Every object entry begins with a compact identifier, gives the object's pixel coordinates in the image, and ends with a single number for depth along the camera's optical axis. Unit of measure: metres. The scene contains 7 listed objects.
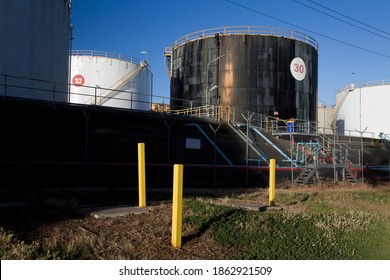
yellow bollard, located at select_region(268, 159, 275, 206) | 11.51
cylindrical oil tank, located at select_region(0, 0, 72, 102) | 18.41
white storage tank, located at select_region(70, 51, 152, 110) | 36.78
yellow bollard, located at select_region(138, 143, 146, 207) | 9.22
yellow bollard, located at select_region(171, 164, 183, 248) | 6.27
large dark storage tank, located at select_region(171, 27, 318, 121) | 32.53
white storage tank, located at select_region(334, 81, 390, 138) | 45.53
